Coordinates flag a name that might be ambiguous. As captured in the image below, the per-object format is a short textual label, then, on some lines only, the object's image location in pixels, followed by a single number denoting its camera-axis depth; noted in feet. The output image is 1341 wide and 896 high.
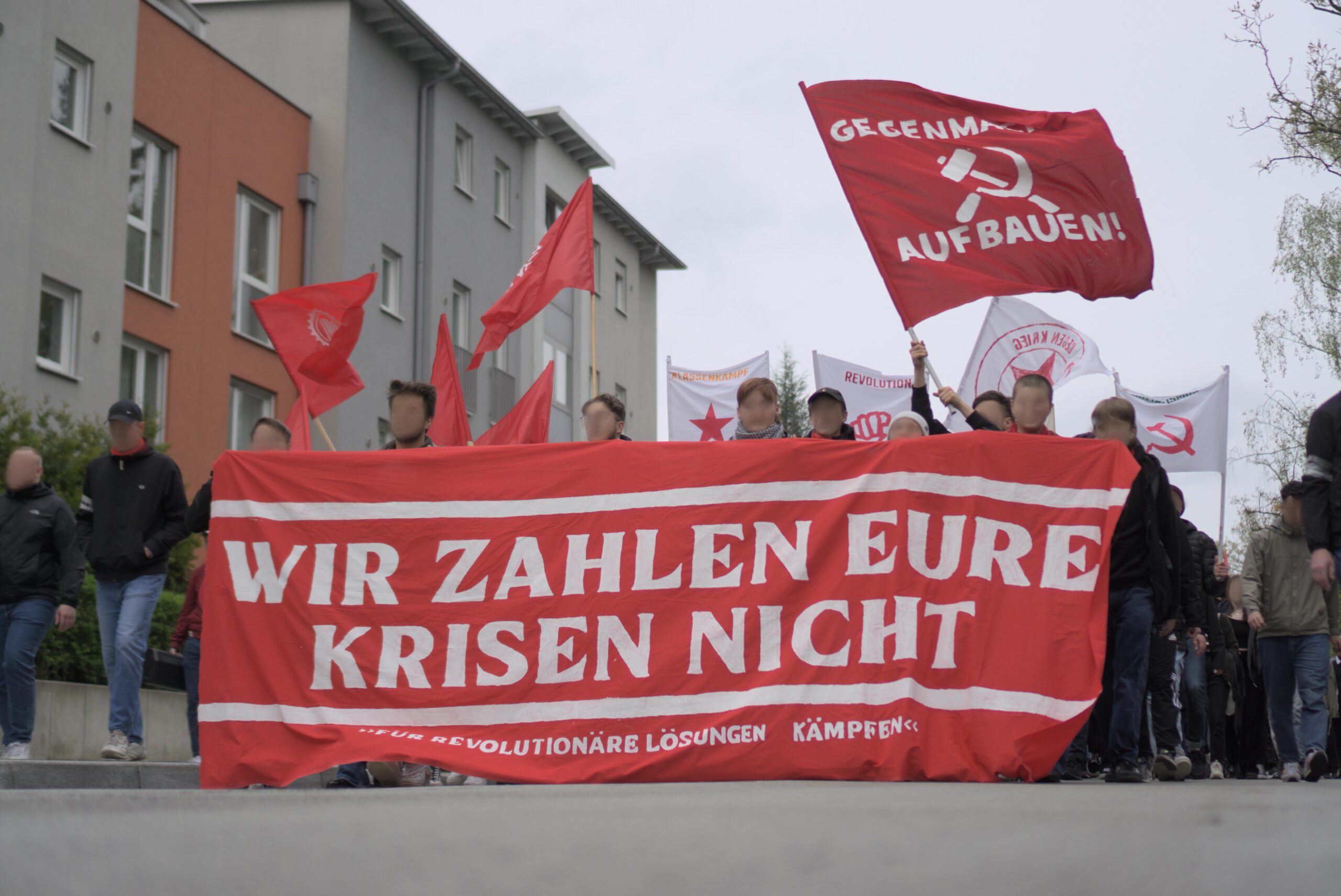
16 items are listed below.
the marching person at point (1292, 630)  26.94
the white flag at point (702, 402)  56.13
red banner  21.04
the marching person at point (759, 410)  25.99
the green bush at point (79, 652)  38.17
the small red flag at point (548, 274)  31.55
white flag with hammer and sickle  48.11
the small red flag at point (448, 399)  33.47
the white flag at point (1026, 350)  45.01
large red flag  26.05
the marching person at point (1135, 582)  23.36
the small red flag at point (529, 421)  31.76
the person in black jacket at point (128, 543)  27.43
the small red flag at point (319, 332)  29.89
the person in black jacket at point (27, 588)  28.32
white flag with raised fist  52.80
